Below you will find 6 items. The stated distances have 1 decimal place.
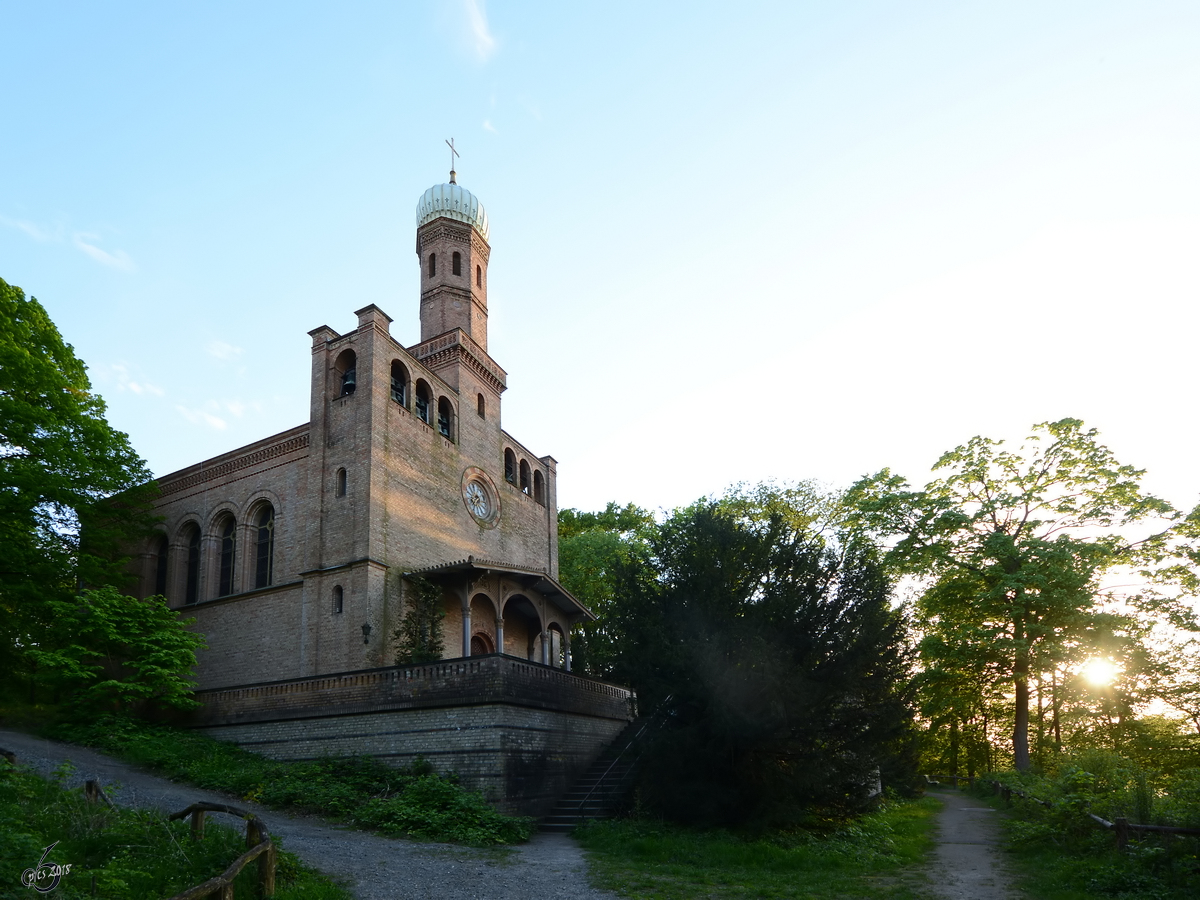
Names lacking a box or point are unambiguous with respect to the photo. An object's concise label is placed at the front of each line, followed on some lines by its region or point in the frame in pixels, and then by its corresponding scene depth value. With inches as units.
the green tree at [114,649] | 815.7
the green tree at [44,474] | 848.9
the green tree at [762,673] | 564.1
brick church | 698.2
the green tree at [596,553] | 1462.8
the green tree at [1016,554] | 954.1
